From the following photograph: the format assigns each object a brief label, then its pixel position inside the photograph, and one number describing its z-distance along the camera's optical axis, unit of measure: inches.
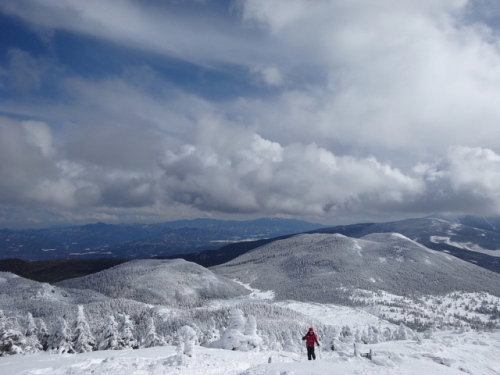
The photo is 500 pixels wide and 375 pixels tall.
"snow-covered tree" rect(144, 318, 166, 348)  2527.1
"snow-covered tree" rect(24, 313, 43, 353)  2047.2
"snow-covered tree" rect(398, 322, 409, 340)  3444.9
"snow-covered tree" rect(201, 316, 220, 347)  2852.4
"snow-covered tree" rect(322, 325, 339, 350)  2087.6
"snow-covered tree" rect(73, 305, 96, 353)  2080.3
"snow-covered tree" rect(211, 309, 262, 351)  1764.3
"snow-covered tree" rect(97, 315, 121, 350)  2103.8
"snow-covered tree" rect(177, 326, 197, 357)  1145.7
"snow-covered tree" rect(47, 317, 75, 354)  2025.6
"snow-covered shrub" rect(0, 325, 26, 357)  1620.3
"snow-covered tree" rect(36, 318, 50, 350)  2432.3
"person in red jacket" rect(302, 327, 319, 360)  1194.0
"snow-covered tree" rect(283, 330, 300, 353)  2657.5
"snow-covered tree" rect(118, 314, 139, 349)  2288.4
